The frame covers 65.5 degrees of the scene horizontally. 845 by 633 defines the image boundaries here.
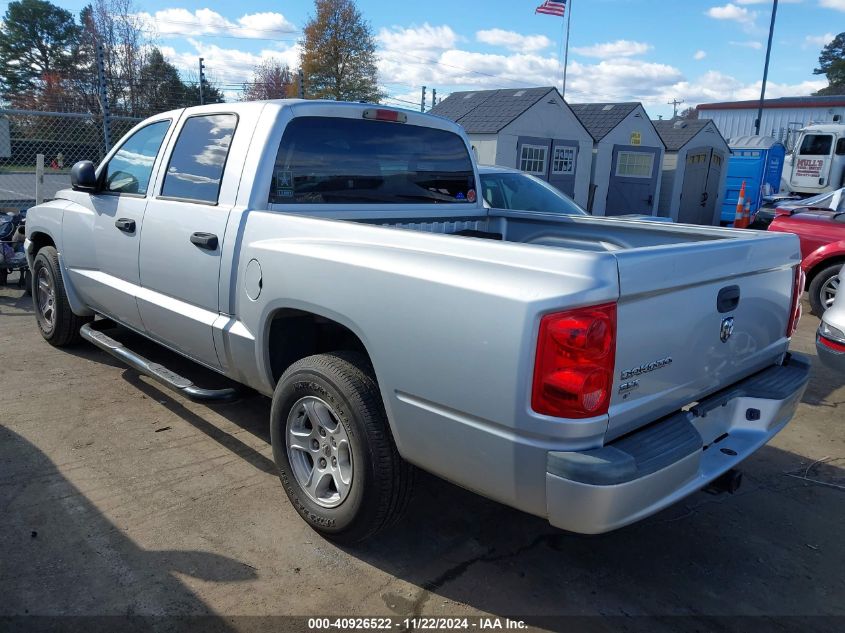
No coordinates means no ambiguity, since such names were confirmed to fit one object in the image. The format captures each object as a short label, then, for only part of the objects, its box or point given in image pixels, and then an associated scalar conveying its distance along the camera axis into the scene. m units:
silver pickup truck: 2.20
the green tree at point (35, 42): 41.50
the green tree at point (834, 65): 70.00
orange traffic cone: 18.91
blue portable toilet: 20.36
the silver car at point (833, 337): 4.89
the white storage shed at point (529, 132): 14.22
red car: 8.29
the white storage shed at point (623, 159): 16.88
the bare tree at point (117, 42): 27.16
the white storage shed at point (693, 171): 18.69
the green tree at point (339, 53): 40.53
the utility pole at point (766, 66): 26.33
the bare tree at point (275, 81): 40.10
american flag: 23.08
